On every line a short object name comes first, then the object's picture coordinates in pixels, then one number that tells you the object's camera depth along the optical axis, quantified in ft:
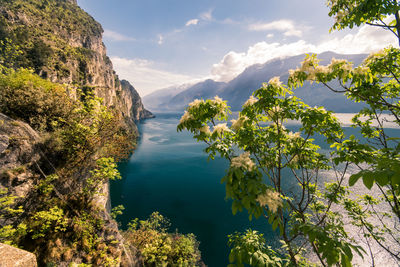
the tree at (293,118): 8.89
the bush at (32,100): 25.81
